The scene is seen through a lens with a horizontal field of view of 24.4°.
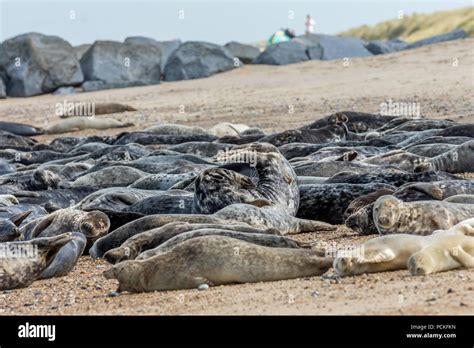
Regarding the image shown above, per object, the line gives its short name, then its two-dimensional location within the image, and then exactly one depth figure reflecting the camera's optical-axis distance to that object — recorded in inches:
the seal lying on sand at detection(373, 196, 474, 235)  280.7
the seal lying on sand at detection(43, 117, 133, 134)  820.0
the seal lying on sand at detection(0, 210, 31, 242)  316.2
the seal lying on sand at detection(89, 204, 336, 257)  300.5
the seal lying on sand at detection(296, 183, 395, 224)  343.3
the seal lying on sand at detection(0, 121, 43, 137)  805.2
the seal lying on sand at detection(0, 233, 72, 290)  271.0
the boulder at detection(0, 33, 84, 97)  1052.5
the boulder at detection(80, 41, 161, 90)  1080.2
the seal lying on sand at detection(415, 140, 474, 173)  406.3
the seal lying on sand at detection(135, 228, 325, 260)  253.4
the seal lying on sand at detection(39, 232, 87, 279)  282.2
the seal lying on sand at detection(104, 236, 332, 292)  242.8
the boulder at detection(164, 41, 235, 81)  1086.4
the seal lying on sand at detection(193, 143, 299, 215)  335.0
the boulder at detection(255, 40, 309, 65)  1109.7
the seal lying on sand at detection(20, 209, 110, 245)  318.0
